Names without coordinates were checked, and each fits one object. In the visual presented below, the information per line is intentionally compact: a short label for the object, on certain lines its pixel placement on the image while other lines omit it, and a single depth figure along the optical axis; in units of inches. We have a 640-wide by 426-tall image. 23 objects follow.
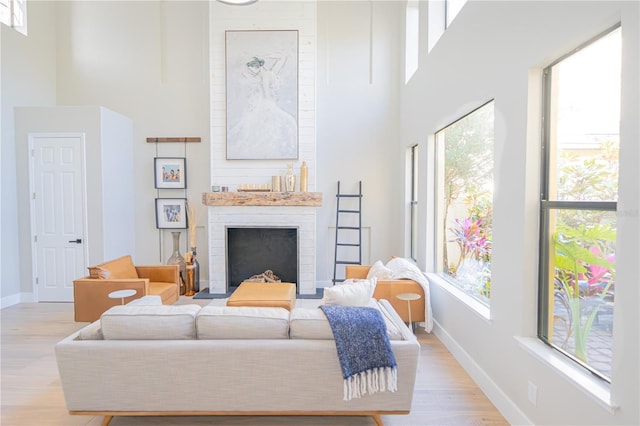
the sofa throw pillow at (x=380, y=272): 165.9
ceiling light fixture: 120.7
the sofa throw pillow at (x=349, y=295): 103.7
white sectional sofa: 84.0
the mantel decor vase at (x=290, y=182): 221.9
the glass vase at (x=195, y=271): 227.8
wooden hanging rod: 237.8
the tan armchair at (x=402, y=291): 155.5
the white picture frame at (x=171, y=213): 239.5
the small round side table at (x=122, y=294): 148.7
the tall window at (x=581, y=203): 68.4
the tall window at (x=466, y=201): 121.0
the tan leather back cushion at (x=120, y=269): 169.9
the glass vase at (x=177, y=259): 224.2
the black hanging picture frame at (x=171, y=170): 238.2
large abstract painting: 221.6
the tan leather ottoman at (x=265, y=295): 143.4
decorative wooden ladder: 239.6
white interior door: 206.7
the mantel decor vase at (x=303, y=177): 221.6
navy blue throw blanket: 82.7
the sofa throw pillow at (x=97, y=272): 166.7
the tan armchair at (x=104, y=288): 160.9
